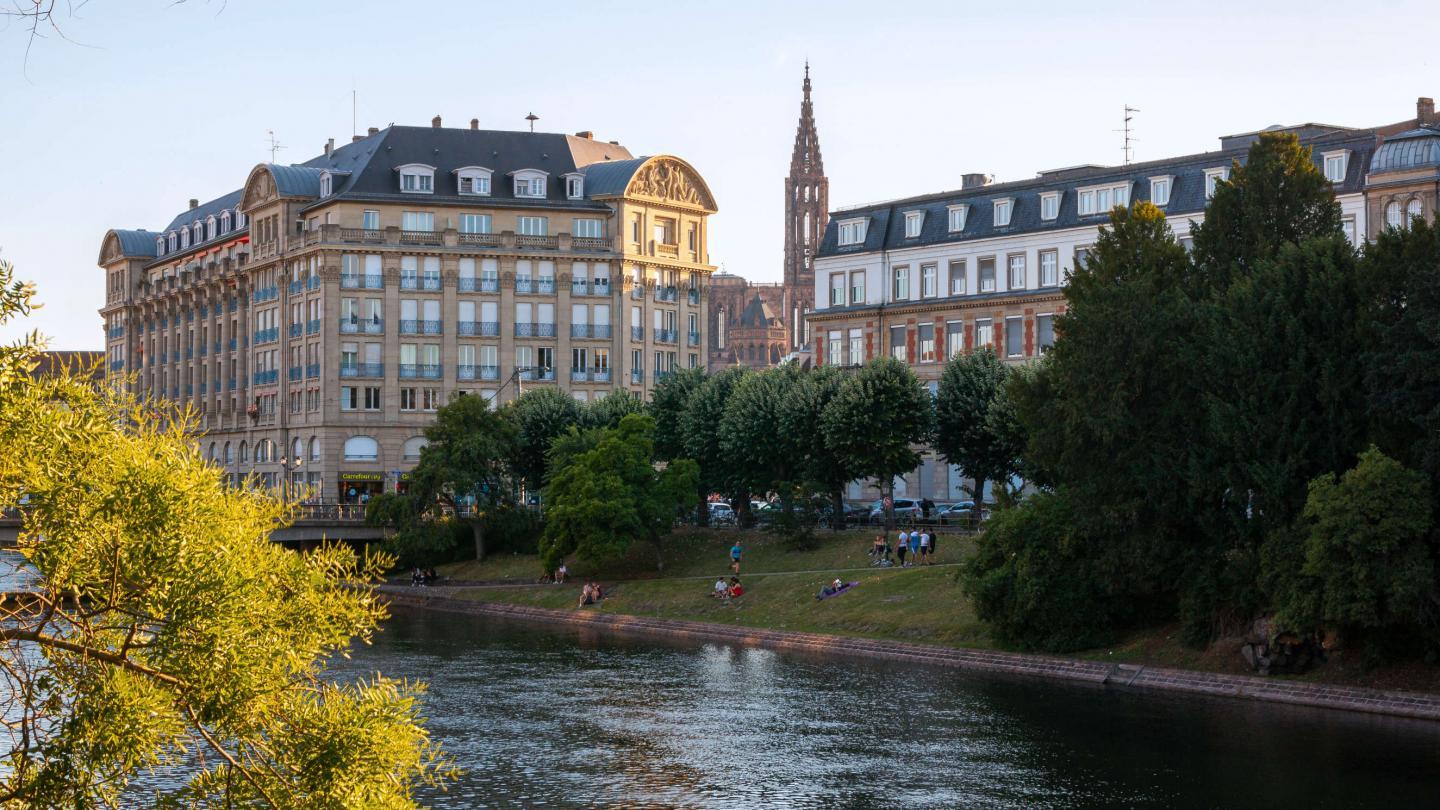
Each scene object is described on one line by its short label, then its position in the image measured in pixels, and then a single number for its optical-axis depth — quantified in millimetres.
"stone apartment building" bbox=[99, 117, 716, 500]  144000
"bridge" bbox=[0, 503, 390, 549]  115688
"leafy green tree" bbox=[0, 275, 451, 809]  21875
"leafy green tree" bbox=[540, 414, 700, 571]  101000
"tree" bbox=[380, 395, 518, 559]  111875
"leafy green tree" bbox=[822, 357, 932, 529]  98938
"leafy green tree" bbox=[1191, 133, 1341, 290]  70625
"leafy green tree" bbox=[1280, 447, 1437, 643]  57094
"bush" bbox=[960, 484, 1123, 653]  71375
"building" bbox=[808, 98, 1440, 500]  111750
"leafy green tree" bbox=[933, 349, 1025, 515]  99938
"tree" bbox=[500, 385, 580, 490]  118688
